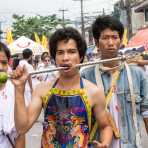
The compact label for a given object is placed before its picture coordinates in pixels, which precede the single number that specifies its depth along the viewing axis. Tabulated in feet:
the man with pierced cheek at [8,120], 10.69
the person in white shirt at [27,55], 43.10
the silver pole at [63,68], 9.44
